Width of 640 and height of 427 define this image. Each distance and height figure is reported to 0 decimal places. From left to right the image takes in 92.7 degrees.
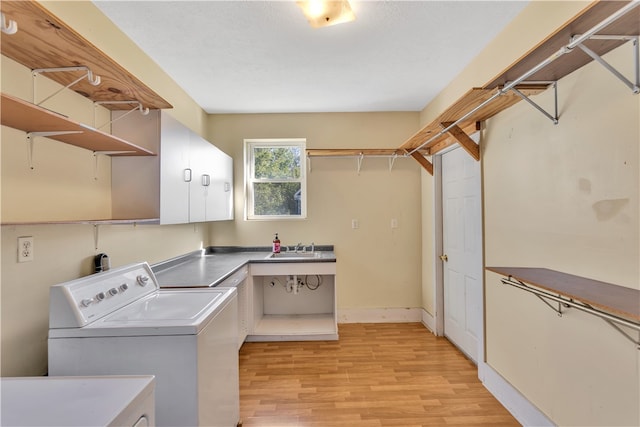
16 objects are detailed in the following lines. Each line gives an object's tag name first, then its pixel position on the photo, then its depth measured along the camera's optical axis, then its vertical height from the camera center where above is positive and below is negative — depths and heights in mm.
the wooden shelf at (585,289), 979 -286
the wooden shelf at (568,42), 966 +656
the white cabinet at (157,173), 1879 +305
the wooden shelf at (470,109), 1694 +718
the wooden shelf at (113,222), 1126 -5
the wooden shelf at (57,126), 1053 +399
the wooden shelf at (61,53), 1005 +689
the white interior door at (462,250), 2466 -294
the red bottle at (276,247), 3520 -319
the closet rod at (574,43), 869 +594
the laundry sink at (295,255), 3307 -406
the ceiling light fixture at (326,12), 1693 +1189
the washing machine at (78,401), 815 -525
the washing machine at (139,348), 1280 -541
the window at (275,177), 3698 +511
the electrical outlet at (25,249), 1319 -120
